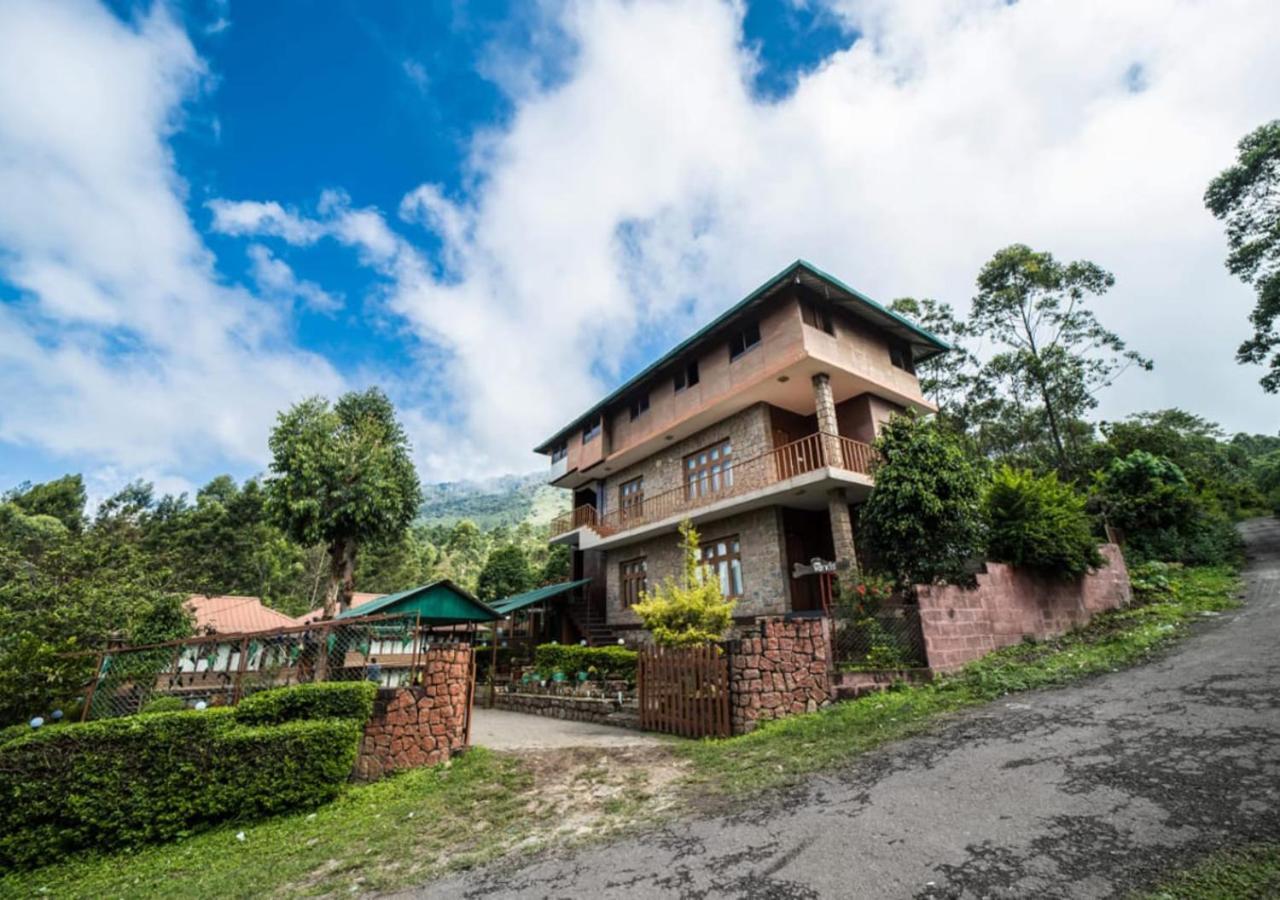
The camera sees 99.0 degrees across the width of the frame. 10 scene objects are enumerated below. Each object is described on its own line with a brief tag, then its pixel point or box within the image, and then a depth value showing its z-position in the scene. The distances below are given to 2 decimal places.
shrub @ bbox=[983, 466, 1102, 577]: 11.09
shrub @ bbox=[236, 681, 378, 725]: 7.21
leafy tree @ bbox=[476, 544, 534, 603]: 29.36
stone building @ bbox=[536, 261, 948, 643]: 14.05
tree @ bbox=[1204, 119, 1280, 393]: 18.03
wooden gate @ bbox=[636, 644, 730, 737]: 8.58
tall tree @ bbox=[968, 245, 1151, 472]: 22.23
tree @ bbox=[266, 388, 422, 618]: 17.88
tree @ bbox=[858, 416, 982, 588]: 10.57
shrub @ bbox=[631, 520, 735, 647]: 10.34
